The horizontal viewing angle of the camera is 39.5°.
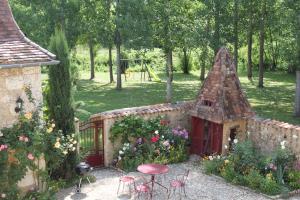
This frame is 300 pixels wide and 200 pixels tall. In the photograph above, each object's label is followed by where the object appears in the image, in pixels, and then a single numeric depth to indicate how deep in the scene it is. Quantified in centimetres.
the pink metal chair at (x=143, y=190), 1132
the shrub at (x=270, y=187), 1222
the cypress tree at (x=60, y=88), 1241
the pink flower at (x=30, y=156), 1005
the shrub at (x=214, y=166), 1378
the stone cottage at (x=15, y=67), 999
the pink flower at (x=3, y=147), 955
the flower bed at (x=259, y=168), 1241
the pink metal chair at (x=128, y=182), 1175
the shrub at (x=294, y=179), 1242
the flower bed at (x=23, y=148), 994
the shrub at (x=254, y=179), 1248
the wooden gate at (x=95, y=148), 1423
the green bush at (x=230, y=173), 1307
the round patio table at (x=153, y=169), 1183
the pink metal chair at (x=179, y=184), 1159
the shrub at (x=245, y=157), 1314
